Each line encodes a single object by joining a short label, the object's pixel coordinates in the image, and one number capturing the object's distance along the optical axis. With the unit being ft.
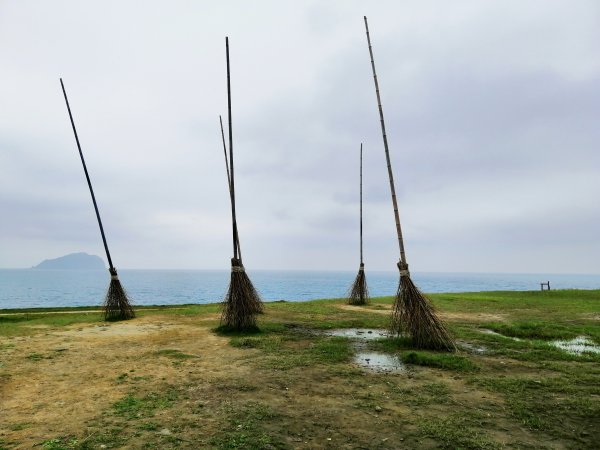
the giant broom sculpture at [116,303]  51.29
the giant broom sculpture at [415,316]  30.30
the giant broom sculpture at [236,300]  39.11
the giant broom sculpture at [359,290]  66.59
